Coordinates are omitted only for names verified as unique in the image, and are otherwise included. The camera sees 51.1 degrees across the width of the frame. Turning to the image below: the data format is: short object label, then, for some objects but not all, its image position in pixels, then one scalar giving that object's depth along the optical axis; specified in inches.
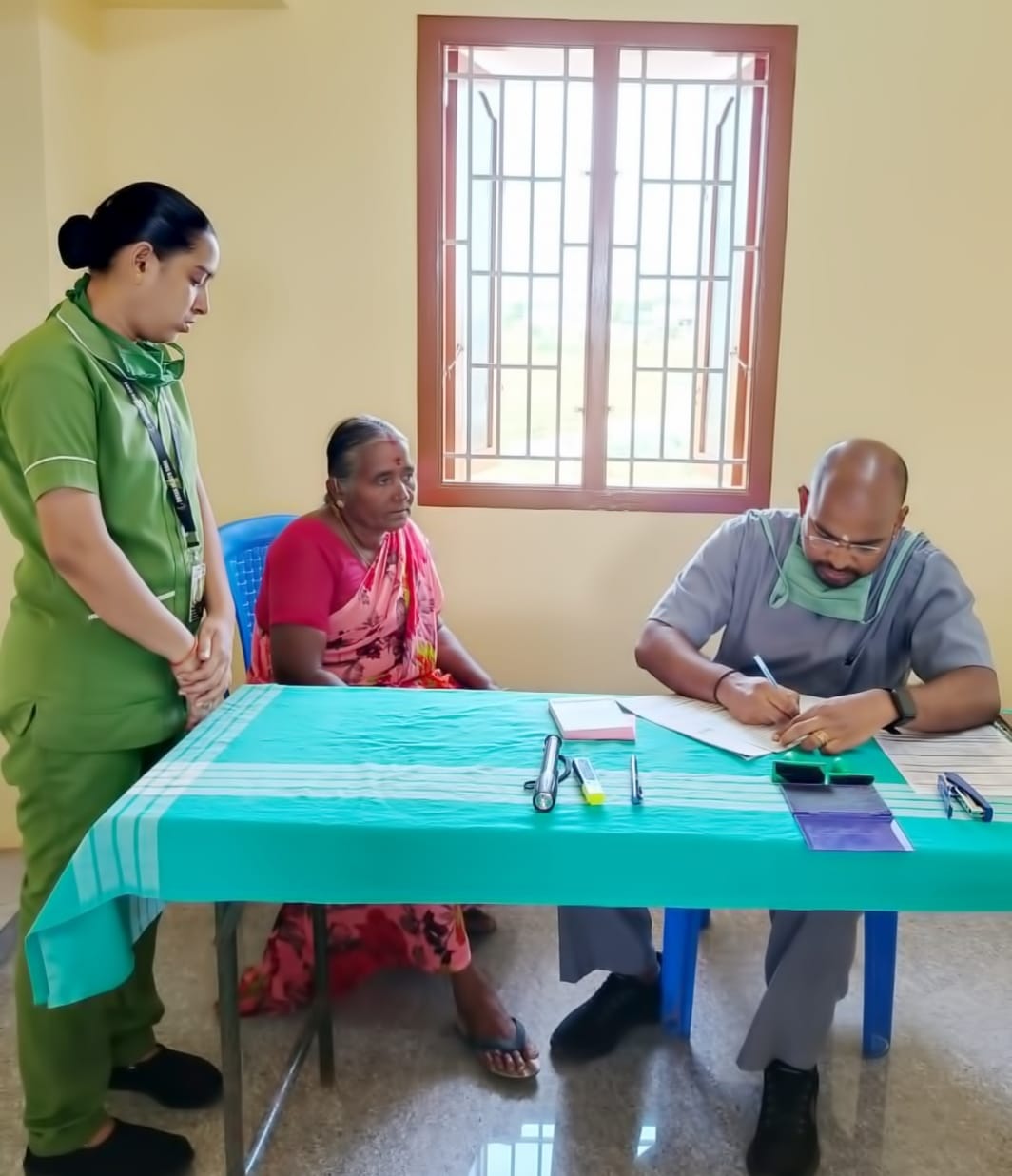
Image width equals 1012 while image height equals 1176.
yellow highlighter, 52.1
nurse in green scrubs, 55.5
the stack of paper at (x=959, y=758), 55.8
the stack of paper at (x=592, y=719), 61.6
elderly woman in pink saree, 77.9
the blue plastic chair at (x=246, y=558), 95.6
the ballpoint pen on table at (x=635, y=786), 52.4
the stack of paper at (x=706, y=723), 60.2
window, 104.3
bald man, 64.5
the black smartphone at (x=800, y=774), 55.1
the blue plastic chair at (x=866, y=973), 74.8
